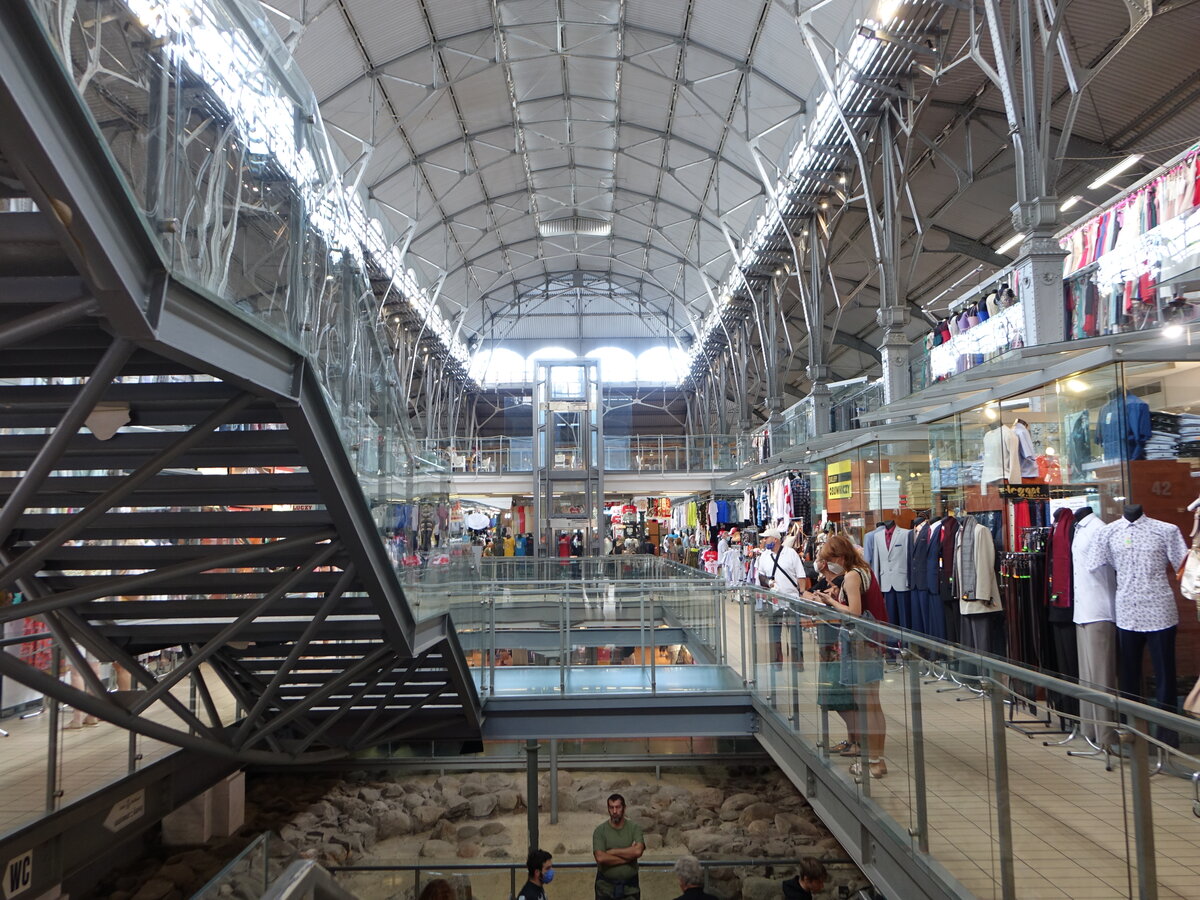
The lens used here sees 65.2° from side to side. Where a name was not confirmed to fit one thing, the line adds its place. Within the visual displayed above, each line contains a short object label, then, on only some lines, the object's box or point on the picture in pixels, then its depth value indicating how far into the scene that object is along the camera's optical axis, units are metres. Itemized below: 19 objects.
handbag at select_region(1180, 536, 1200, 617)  5.21
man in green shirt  7.66
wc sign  5.97
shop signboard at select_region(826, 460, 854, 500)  14.04
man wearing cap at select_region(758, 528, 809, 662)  10.54
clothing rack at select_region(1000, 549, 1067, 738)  7.30
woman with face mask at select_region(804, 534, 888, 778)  5.12
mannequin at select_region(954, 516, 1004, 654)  7.88
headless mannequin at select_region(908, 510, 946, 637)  9.01
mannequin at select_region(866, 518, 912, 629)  9.92
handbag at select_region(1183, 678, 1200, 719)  4.66
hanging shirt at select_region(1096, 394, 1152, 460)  6.59
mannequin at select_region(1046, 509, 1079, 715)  6.58
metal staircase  2.70
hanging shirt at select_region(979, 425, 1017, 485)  8.12
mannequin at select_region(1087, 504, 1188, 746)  5.55
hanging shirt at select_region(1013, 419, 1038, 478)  8.00
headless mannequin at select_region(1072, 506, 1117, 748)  6.04
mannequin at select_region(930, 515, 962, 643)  8.57
